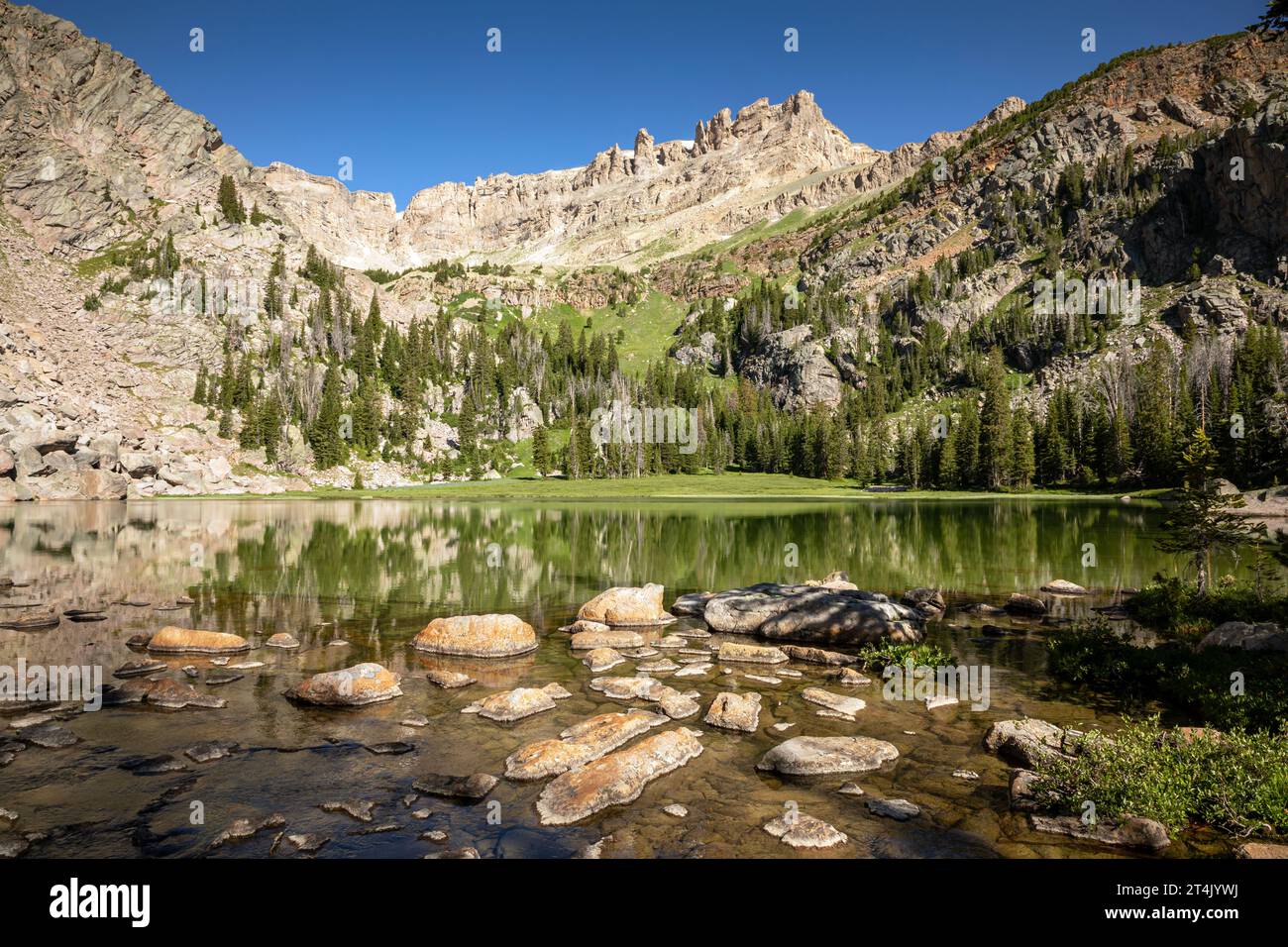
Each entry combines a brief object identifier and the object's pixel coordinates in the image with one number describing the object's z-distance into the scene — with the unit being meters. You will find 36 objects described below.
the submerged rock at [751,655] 20.59
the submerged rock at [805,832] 9.62
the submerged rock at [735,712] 14.72
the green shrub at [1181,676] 13.36
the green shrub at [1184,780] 9.55
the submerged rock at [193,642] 20.81
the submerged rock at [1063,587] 31.16
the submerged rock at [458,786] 11.21
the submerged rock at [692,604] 28.16
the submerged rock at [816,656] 20.23
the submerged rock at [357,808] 10.48
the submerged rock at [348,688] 16.23
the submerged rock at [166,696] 15.93
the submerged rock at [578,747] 12.12
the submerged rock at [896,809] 10.54
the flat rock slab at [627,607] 25.70
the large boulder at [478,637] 21.34
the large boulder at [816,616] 22.52
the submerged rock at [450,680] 17.91
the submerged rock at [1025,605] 27.22
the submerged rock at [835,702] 15.85
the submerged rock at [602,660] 19.80
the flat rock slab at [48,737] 13.21
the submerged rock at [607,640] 22.38
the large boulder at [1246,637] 17.28
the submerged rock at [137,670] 18.31
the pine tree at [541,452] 169.00
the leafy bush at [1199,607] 22.25
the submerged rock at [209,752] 12.73
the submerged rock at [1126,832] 9.31
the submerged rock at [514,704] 15.26
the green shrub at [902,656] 19.26
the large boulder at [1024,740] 12.31
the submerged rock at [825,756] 12.29
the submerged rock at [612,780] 10.62
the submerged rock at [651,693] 15.66
